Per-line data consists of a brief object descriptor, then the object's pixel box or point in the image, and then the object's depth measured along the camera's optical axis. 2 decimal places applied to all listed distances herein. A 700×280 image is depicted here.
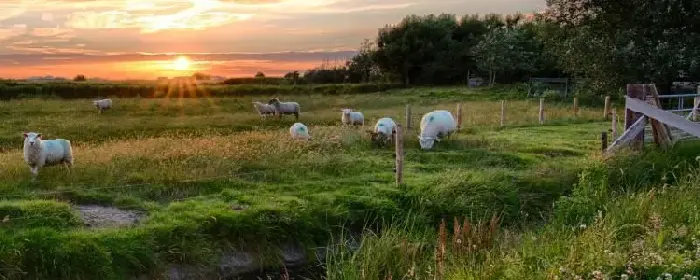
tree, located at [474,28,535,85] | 57.22
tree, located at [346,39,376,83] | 76.06
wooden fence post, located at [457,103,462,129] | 22.19
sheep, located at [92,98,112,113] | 35.19
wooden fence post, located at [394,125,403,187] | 11.87
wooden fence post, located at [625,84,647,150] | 13.88
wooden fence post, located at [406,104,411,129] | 22.16
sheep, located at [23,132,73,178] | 12.48
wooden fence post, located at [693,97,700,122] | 15.41
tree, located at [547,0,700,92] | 29.59
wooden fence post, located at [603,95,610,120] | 26.98
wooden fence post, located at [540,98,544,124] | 24.78
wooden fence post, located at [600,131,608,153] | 14.06
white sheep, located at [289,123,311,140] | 18.86
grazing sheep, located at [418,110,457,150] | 17.42
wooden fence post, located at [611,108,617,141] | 17.80
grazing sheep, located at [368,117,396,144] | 17.61
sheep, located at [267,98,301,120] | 32.97
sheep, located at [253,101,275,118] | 32.47
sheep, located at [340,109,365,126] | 26.12
